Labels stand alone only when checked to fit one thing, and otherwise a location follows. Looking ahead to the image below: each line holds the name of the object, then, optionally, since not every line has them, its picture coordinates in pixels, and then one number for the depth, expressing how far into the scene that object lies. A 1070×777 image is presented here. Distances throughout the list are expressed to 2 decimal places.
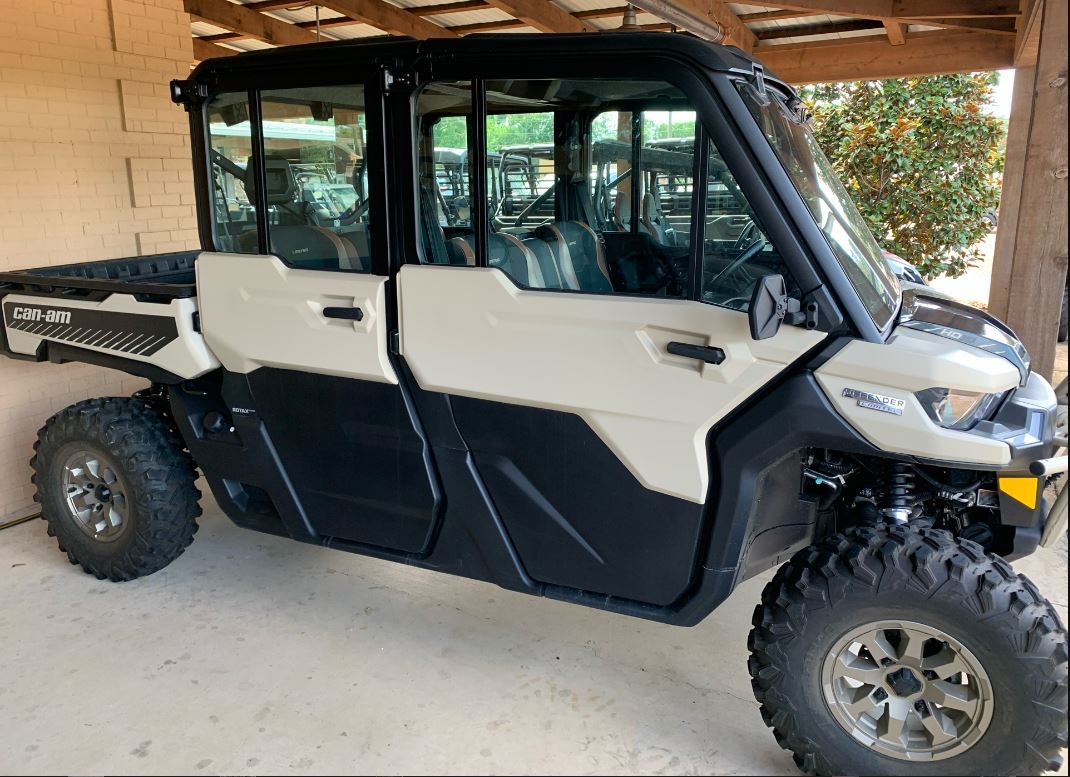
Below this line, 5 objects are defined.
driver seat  2.97
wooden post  3.99
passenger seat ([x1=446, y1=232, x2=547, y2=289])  2.71
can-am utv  2.30
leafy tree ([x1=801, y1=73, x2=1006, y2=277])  9.66
